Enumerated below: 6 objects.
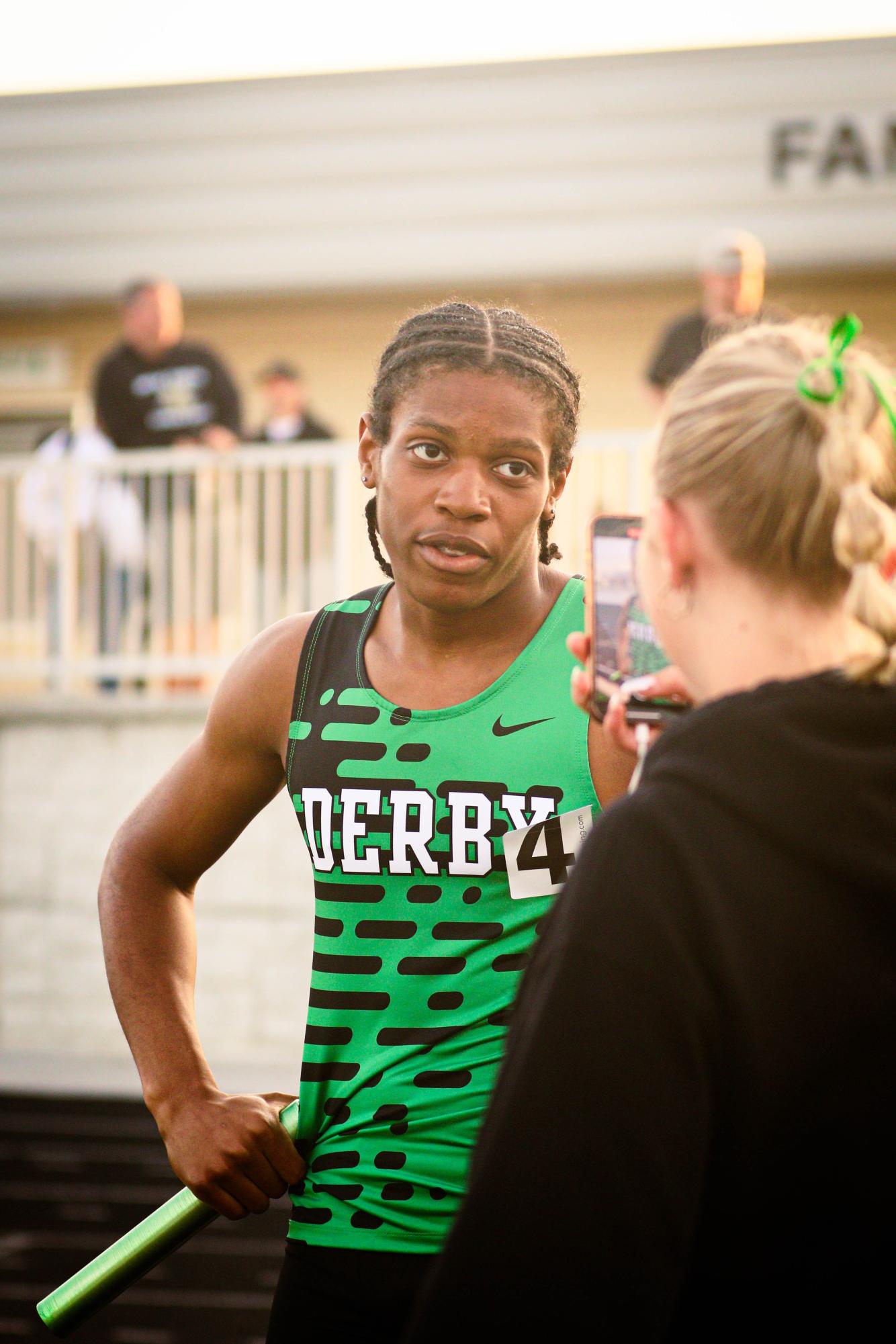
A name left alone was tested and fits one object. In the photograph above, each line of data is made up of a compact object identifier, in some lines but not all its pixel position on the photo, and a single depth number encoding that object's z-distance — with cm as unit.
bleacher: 883
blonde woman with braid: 246
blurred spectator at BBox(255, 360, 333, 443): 1761
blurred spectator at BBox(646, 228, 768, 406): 1277
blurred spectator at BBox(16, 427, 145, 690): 1584
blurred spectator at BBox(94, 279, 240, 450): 1619
